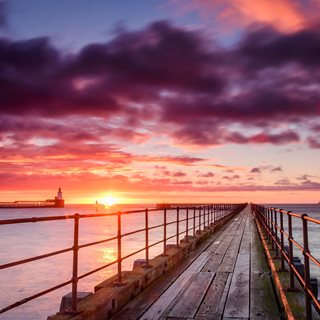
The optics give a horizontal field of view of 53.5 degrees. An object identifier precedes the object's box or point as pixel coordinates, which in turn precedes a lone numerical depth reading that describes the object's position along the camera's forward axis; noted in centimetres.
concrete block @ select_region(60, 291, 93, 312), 420
